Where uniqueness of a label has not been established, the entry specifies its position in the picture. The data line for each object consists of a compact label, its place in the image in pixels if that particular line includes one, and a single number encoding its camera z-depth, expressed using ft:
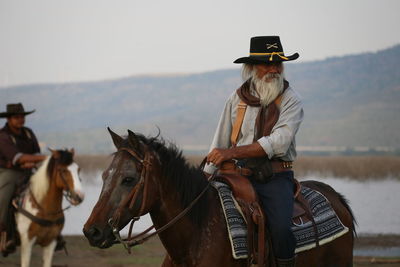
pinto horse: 73.51
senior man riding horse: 36.24
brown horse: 31.78
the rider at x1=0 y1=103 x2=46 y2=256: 71.82
